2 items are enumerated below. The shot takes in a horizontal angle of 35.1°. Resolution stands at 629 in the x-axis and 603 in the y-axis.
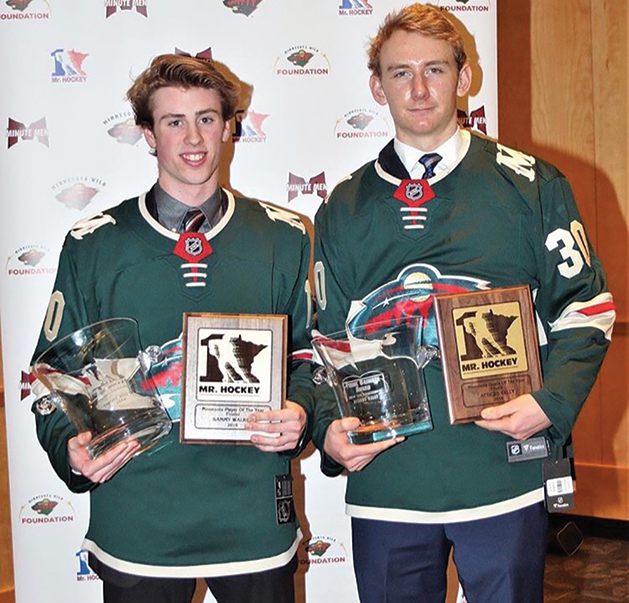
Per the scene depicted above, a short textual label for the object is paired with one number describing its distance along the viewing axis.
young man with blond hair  2.14
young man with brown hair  2.12
